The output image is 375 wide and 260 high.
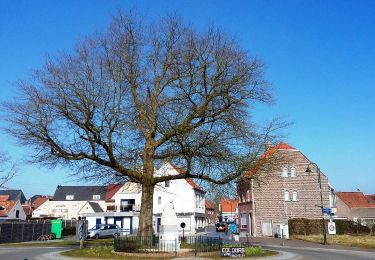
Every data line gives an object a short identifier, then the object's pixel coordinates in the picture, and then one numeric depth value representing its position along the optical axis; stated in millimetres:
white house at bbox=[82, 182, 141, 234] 66375
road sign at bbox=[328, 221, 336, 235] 35344
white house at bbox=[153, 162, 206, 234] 70444
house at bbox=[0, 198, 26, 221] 72156
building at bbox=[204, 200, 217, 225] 102856
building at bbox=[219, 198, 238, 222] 141500
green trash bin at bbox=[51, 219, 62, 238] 53562
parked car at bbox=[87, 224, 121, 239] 49938
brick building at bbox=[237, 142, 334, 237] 53469
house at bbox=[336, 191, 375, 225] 70125
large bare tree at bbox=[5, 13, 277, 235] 24562
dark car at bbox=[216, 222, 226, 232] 71750
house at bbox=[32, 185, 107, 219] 94125
